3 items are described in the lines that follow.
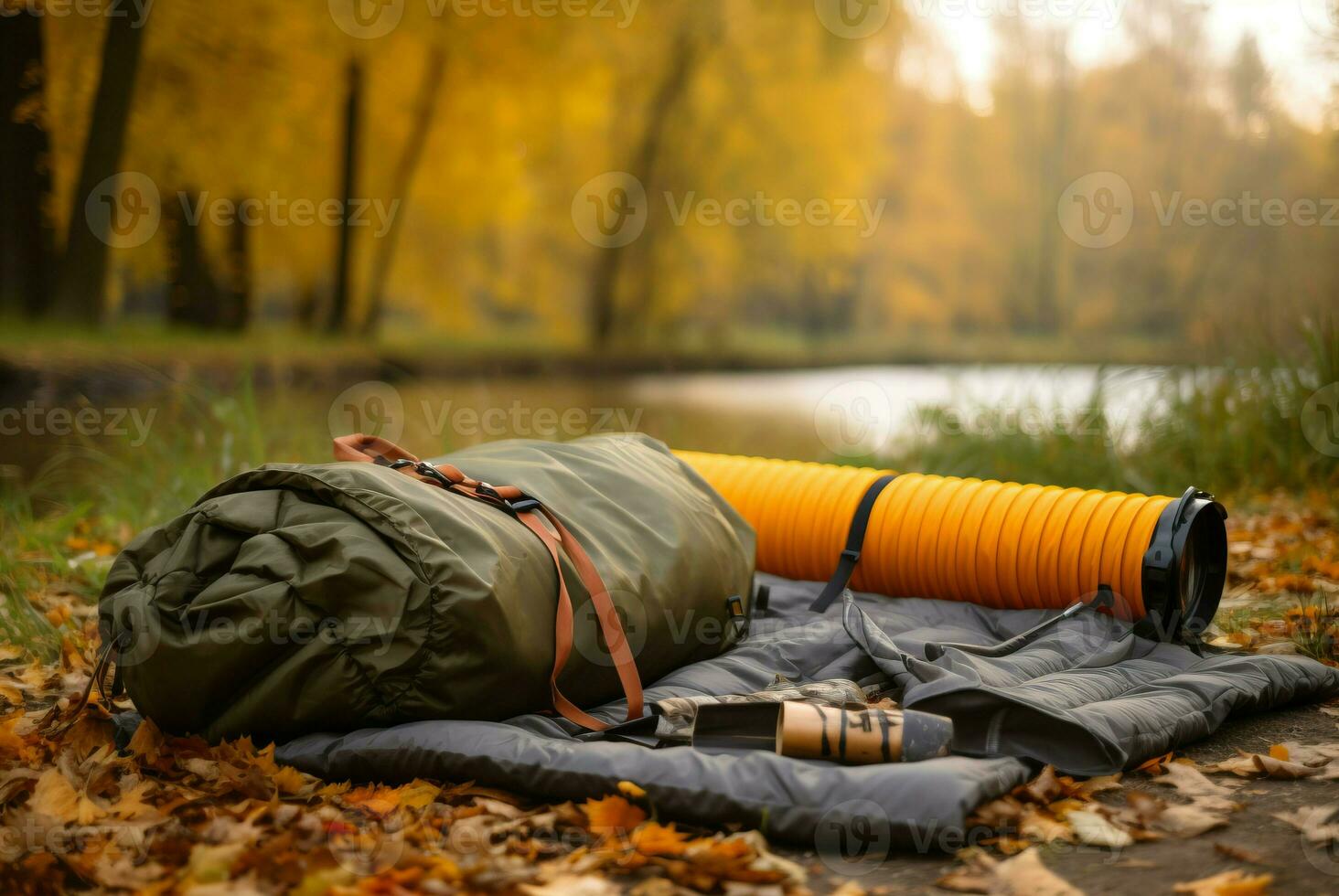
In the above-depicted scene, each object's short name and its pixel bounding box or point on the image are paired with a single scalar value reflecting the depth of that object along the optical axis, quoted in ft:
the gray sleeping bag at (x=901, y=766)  7.15
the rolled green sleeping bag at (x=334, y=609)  7.92
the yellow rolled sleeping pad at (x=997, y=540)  10.83
